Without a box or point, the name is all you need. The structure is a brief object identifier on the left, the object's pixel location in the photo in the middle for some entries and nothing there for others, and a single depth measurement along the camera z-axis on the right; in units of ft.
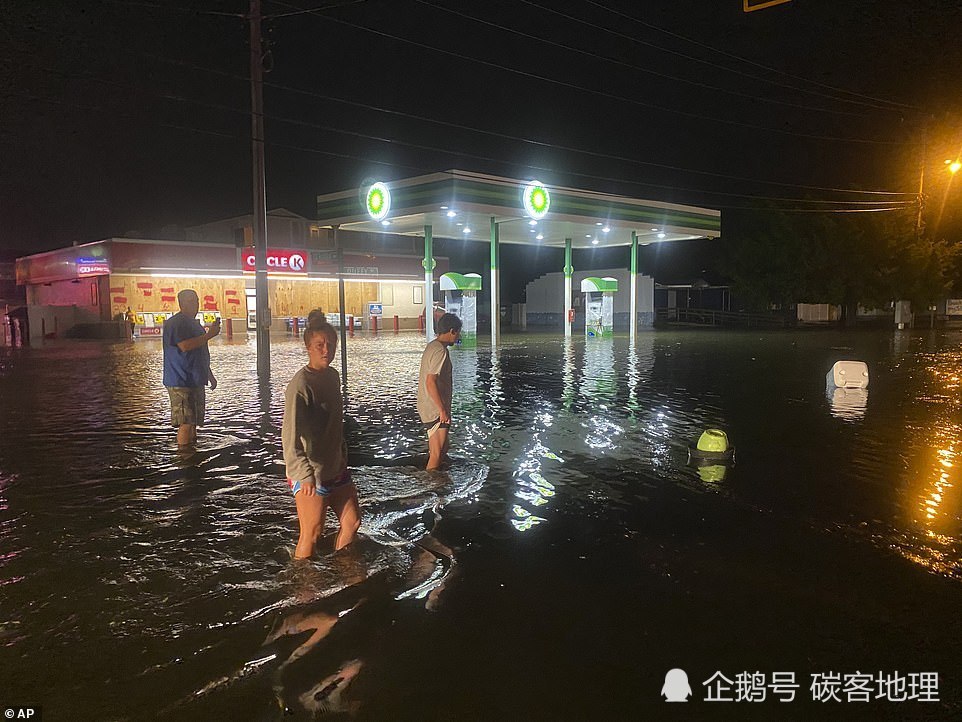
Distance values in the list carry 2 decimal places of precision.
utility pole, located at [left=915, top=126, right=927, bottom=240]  102.44
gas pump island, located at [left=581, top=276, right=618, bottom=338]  109.70
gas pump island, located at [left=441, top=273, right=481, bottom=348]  90.22
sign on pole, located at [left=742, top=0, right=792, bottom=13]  21.88
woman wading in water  13.70
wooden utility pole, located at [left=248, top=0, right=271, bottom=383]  42.00
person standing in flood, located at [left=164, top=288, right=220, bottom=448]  25.00
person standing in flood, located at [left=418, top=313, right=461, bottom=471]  21.48
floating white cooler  43.88
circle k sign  115.85
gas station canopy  74.64
